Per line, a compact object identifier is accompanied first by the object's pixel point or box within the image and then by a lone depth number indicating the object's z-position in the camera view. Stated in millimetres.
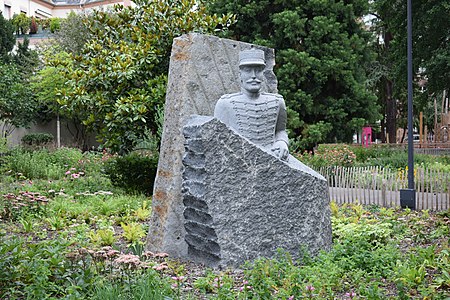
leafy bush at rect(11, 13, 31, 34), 39312
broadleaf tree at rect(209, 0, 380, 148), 20344
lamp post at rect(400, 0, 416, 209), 11414
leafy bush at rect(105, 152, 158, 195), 11656
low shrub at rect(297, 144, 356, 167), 16000
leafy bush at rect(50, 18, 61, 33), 38153
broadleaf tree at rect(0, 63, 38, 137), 24094
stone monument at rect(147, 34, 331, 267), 5711
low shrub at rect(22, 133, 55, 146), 27078
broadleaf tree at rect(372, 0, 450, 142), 21141
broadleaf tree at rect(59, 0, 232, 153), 13516
